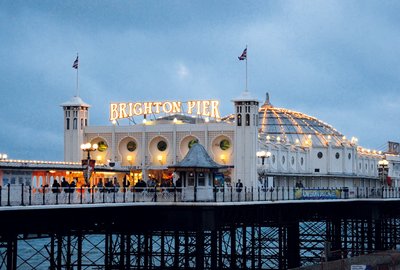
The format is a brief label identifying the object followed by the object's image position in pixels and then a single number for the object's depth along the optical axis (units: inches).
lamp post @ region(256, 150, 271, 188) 2593.5
